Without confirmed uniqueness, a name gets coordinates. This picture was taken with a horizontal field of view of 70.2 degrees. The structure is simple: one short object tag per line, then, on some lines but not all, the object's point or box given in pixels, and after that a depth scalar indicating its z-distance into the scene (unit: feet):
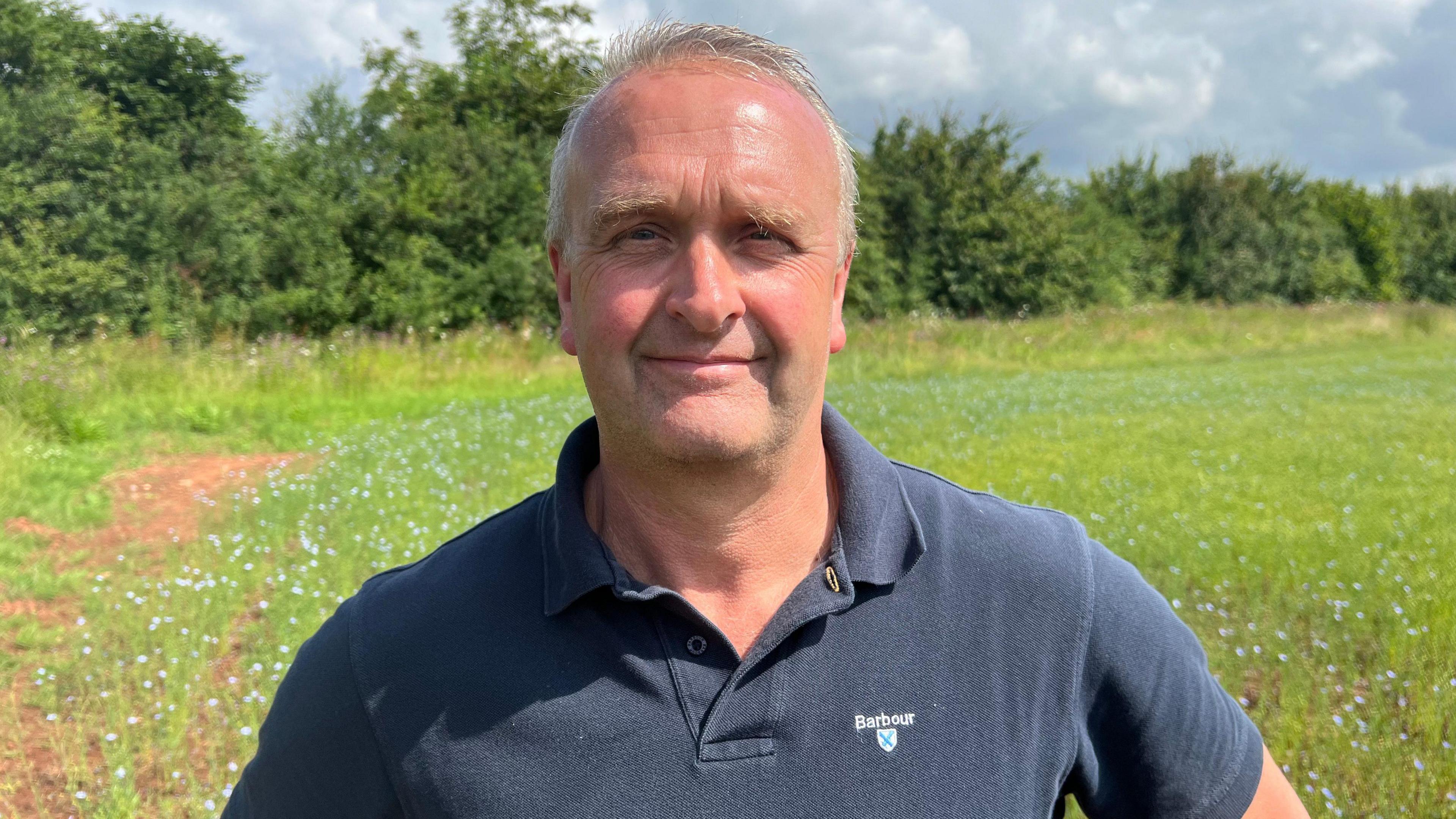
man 1.64
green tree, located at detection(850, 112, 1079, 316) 73.99
